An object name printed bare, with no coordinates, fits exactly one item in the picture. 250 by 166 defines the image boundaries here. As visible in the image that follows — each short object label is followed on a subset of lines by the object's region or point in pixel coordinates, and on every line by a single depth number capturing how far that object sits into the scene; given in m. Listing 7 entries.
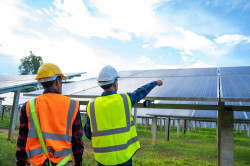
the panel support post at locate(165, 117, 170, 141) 16.58
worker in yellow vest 3.03
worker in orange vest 2.66
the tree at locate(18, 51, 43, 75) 65.12
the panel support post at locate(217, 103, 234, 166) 5.15
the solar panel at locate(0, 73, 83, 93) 8.64
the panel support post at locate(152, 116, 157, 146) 13.53
